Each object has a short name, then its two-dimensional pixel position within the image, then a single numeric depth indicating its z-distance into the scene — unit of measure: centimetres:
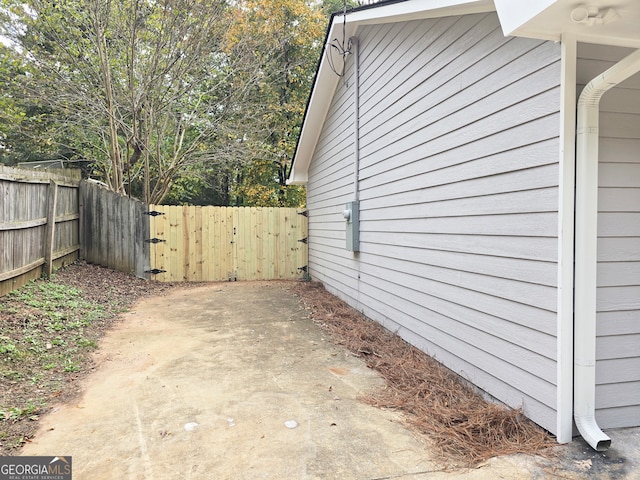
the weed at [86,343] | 394
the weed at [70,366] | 334
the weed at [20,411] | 249
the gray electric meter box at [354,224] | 564
